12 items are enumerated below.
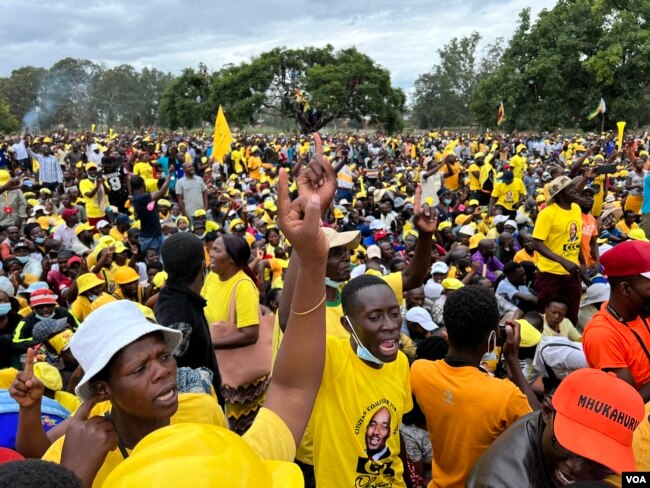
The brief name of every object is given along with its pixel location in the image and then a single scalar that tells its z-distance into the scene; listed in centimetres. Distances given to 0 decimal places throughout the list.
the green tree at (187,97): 3972
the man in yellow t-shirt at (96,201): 877
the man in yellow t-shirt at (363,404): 225
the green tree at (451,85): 5950
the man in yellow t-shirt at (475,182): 1222
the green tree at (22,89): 6470
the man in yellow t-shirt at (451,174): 1223
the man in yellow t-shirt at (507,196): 1041
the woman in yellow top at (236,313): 346
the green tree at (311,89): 3578
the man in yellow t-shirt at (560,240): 496
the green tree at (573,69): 3219
